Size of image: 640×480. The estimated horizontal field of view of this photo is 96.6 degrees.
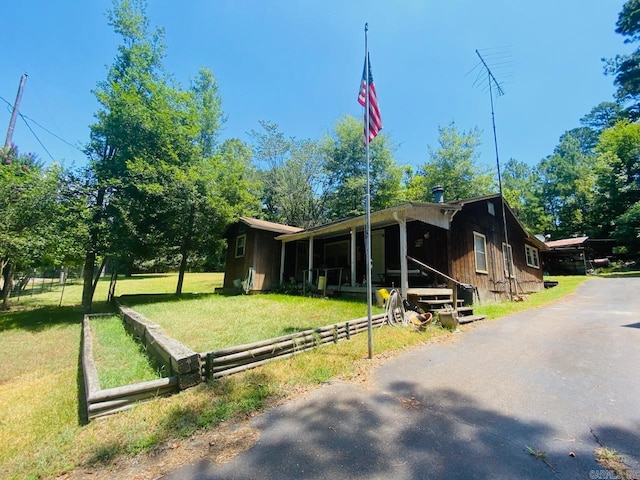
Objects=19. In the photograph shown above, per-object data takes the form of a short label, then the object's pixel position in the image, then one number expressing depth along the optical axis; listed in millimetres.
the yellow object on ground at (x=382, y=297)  7439
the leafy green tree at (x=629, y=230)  22953
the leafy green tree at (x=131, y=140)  10836
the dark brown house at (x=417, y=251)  9617
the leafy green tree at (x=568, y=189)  35594
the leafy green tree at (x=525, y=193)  37531
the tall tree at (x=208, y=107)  16922
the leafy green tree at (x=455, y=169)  28312
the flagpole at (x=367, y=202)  4832
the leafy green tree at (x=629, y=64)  21875
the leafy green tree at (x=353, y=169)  28016
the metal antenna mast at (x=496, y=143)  10656
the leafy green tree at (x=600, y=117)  47644
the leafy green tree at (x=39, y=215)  9023
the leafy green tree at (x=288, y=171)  26703
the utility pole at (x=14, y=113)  10930
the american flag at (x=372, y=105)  5305
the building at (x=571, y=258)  26406
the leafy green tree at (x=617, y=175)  27766
